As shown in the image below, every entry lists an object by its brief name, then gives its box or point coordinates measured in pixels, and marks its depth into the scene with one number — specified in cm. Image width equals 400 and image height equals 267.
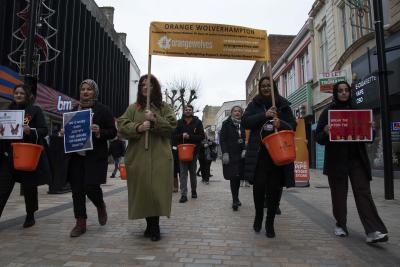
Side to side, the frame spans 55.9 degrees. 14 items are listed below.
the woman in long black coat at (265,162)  438
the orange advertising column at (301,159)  863
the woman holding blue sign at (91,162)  443
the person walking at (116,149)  1395
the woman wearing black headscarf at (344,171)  411
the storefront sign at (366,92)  1349
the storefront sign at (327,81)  1555
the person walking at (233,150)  645
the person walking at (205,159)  1166
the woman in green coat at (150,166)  410
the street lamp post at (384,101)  774
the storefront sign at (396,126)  1287
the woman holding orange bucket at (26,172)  454
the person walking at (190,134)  784
